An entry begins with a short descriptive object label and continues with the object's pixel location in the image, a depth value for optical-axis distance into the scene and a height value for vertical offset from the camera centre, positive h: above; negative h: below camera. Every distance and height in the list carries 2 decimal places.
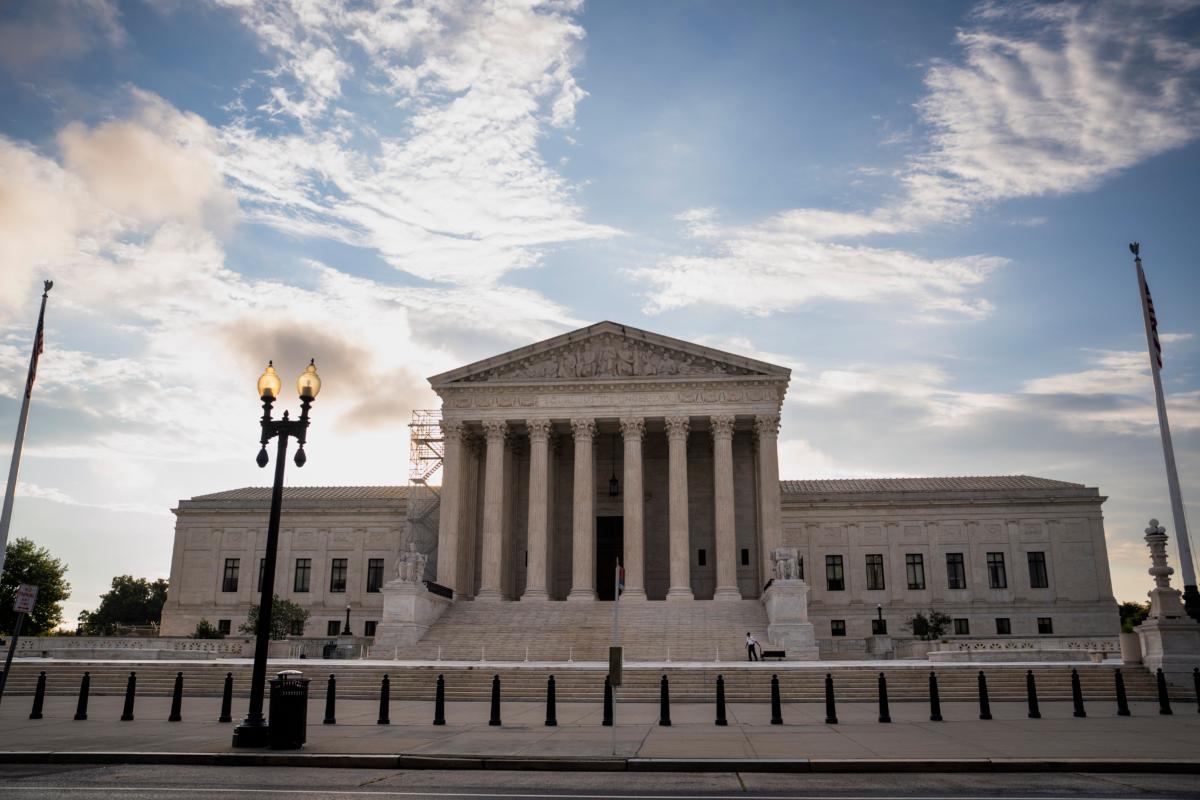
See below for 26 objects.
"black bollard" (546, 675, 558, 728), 19.82 -1.58
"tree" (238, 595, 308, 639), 53.62 +0.68
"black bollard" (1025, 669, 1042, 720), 21.09 -1.38
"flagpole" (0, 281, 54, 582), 25.19 +5.01
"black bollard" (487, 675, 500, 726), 20.25 -1.53
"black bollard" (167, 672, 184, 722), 20.94 -1.61
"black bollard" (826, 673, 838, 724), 20.47 -1.58
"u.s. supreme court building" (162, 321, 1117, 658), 48.66 +5.90
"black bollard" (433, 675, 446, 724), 20.20 -1.57
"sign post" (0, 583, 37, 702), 18.33 +0.54
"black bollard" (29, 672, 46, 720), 21.16 -1.55
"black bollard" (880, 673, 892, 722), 20.40 -1.55
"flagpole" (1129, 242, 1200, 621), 28.05 +5.00
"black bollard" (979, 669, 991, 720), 20.94 -1.55
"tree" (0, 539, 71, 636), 72.38 +3.73
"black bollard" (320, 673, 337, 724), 20.19 -1.54
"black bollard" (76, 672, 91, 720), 21.30 -1.60
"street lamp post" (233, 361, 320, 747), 15.88 +2.42
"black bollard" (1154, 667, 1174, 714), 21.58 -1.43
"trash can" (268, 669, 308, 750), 15.68 -1.36
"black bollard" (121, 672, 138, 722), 20.96 -1.59
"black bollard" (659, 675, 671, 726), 20.25 -1.54
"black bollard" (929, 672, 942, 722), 20.75 -1.55
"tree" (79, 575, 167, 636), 110.88 +2.82
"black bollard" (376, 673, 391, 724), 20.39 -1.49
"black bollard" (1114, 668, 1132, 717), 21.62 -1.52
